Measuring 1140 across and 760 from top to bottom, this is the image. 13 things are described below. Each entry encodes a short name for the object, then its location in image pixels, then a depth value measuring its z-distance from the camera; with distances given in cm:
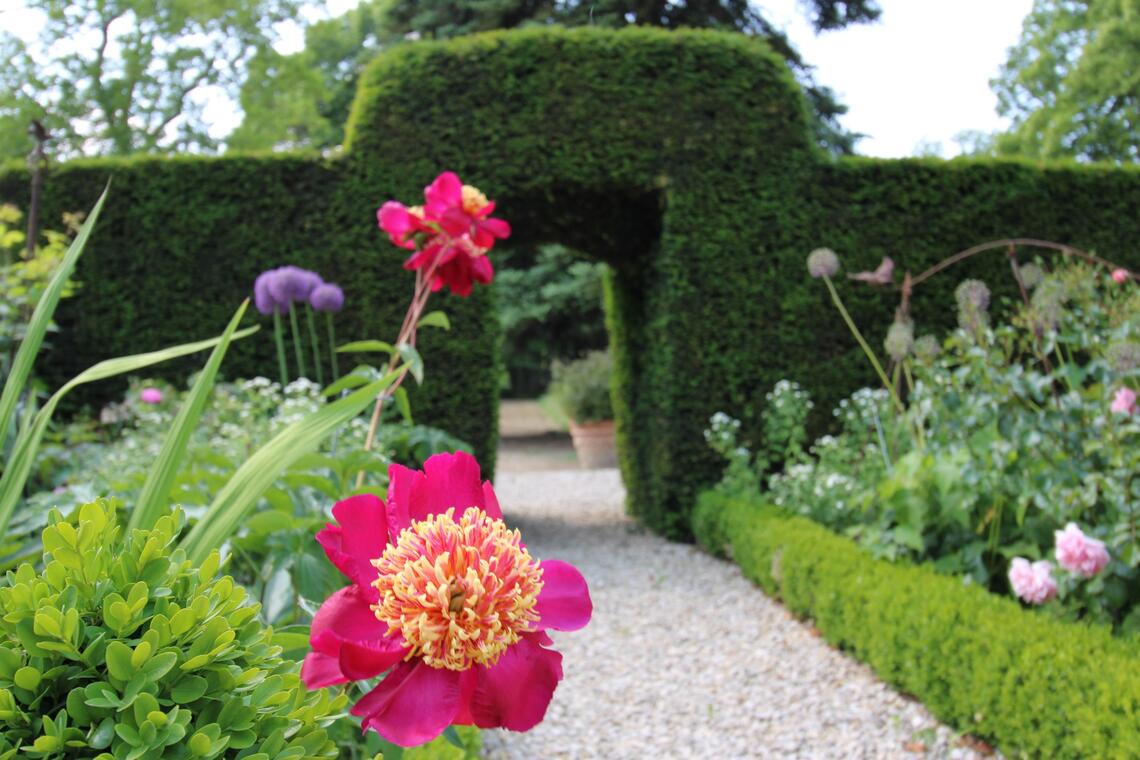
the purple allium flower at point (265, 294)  280
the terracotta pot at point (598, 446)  1165
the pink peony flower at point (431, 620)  62
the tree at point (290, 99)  1509
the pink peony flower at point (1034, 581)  267
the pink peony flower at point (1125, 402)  268
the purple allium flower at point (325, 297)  288
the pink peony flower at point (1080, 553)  251
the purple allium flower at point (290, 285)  279
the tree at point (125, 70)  1373
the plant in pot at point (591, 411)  1166
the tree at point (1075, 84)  1609
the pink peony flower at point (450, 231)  152
